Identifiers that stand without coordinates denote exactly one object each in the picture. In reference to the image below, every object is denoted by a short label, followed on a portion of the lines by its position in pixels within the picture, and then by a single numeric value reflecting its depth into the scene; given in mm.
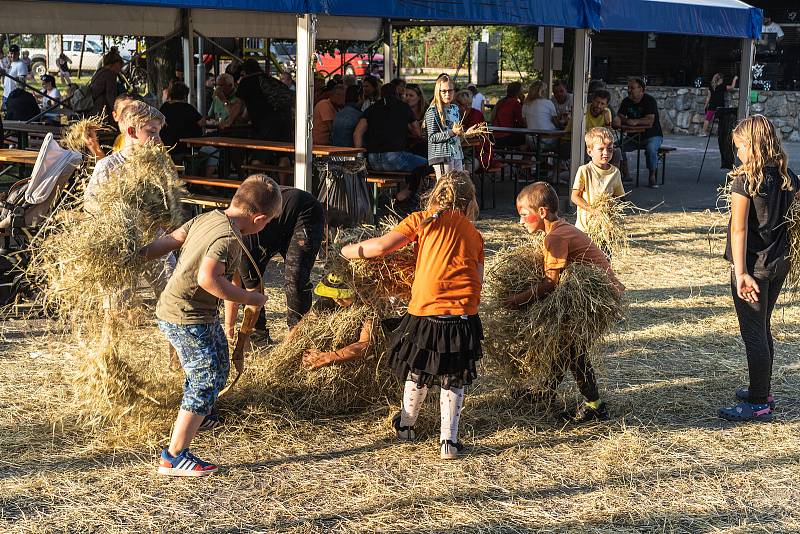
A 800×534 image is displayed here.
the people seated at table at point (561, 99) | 15523
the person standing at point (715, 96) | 22062
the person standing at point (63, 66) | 26273
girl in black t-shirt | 5023
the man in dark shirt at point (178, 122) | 11383
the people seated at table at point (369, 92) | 14188
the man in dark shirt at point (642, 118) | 14609
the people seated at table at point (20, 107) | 14898
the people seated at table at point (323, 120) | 11773
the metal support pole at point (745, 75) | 14383
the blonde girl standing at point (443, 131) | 9945
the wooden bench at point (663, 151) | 15055
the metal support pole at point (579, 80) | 11859
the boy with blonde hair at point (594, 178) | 6613
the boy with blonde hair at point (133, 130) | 5180
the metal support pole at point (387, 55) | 16438
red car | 33431
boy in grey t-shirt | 4141
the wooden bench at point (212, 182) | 9258
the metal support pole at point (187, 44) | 13867
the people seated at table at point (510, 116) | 14273
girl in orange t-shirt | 4527
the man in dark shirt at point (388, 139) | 11055
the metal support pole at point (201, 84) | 14516
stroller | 6781
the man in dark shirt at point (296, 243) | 5992
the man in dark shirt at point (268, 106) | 11406
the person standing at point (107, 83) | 12742
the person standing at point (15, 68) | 22844
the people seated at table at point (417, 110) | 12352
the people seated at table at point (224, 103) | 13328
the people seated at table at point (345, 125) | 11141
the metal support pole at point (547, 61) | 16545
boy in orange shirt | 4914
